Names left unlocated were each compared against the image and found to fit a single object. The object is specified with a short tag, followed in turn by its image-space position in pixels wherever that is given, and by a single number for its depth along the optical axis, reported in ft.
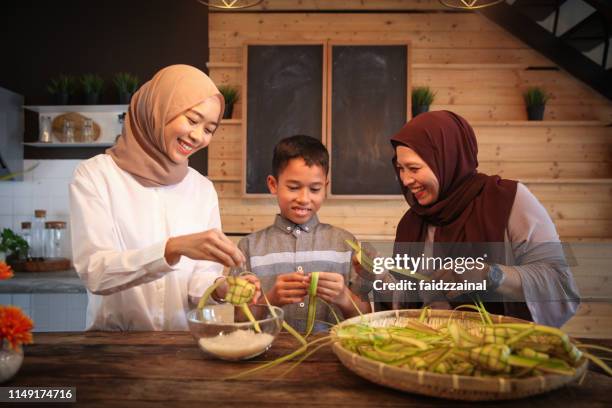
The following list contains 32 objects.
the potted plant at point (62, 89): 12.09
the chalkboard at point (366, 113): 12.16
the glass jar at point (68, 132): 12.10
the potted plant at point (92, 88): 12.07
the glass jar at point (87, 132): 12.14
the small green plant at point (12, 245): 11.34
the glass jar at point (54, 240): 12.07
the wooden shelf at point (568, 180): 12.02
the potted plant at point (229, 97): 12.32
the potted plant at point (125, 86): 12.04
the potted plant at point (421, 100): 12.05
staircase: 11.16
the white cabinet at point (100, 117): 12.16
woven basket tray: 2.71
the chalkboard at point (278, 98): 12.26
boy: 5.98
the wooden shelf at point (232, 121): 12.36
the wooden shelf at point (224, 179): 12.49
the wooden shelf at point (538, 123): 12.05
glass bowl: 3.47
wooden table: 2.89
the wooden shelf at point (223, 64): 12.44
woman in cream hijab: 5.42
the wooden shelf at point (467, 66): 12.28
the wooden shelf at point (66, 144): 12.12
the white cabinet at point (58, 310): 11.07
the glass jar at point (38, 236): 12.16
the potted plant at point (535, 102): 12.00
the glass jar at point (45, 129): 12.19
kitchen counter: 10.27
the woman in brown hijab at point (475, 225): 4.98
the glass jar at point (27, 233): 11.99
